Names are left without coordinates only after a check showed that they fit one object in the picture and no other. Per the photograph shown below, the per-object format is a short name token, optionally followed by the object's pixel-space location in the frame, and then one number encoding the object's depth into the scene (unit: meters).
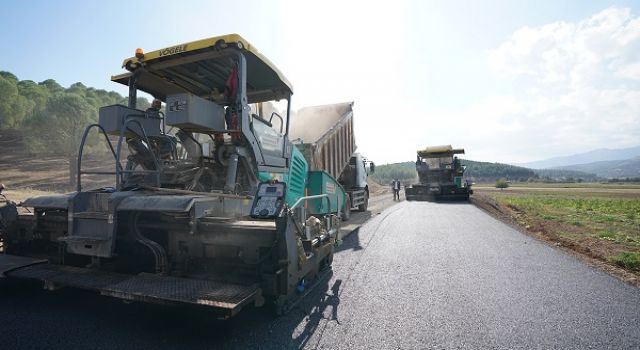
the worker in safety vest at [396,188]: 21.89
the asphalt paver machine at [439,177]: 18.66
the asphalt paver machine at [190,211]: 2.69
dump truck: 8.69
